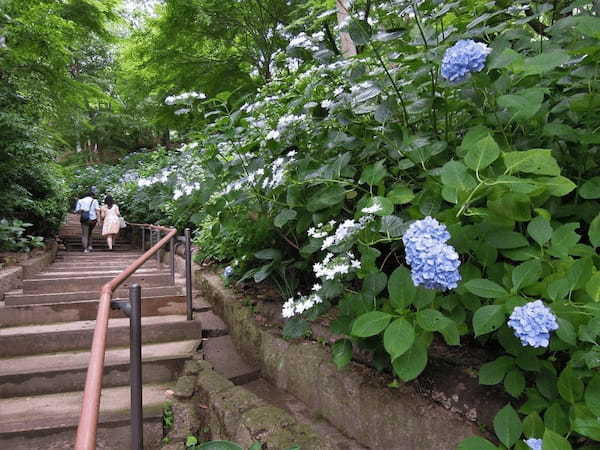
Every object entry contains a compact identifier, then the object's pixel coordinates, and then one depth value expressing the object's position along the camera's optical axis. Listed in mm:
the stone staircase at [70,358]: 2445
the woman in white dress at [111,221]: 9180
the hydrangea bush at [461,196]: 1048
